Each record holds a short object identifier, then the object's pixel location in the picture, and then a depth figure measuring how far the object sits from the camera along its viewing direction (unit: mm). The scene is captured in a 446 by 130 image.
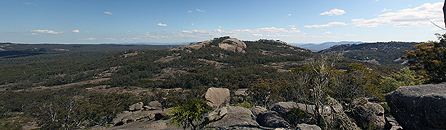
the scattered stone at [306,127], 9680
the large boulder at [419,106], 7902
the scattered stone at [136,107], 46281
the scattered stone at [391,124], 12257
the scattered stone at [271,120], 13117
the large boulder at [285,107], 15245
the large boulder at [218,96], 31509
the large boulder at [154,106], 46578
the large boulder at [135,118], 28812
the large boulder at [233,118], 14708
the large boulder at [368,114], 12758
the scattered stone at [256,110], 18203
